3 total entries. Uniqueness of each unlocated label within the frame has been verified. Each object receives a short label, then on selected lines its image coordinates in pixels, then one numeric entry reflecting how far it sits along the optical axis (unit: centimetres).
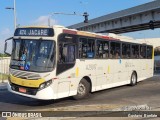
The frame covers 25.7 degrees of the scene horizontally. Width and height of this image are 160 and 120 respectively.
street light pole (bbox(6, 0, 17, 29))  4037
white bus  1223
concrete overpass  4888
